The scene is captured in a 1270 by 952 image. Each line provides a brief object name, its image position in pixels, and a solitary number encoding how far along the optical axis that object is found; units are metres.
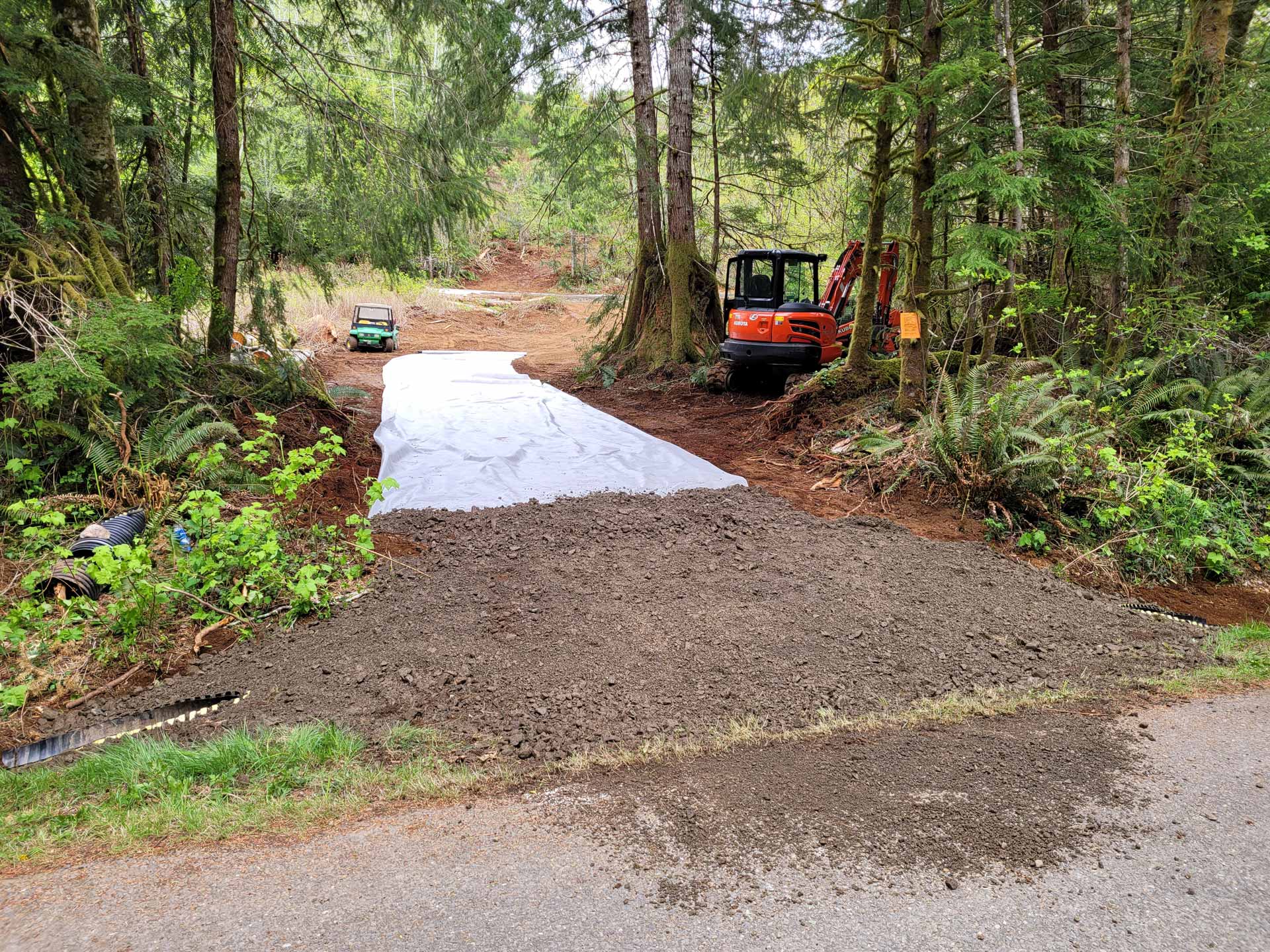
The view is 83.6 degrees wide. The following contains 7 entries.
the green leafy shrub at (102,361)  4.87
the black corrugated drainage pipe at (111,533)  4.78
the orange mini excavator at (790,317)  10.09
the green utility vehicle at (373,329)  18.52
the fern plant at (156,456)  5.50
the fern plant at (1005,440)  5.56
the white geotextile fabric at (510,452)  6.38
